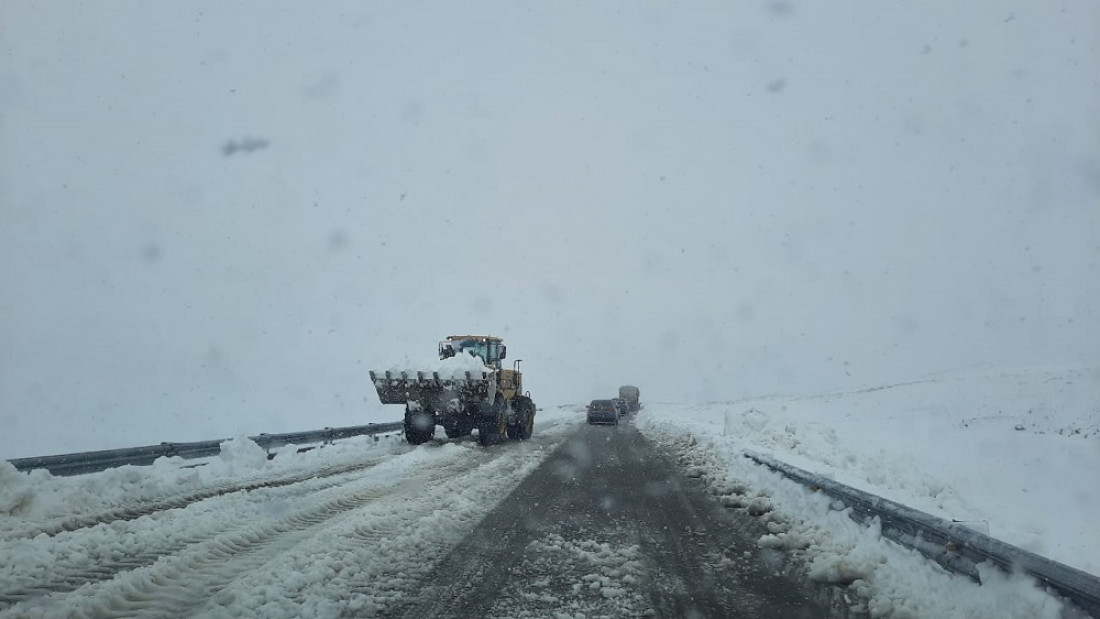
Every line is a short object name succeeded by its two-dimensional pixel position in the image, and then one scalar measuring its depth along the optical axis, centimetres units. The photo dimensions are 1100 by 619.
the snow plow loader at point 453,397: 1688
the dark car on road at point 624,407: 5234
